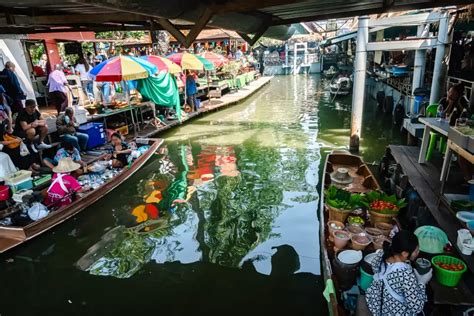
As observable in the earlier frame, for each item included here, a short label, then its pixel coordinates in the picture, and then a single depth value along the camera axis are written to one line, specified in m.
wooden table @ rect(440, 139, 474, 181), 5.39
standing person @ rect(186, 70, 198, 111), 16.69
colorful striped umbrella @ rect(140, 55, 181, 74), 12.30
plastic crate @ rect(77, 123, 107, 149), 10.78
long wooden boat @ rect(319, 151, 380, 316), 4.07
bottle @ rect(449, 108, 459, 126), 6.29
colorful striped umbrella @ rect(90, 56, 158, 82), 10.69
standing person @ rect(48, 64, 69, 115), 11.33
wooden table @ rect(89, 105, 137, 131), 11.97
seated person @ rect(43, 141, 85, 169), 8.42
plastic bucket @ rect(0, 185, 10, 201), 6.88
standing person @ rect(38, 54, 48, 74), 15.03
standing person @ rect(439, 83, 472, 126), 6.91
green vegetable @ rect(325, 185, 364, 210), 5.61
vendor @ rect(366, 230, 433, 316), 3.16
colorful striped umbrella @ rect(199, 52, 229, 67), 17.50
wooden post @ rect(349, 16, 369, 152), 9.93
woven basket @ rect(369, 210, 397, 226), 5.27
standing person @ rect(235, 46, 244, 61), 26.34
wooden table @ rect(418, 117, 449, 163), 6.38
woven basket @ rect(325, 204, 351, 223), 5.50
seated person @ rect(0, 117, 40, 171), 8.23
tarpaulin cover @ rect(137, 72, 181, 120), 13.27
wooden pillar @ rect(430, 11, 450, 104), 9.12
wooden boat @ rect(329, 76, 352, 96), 21.56
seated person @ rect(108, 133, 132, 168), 9.79
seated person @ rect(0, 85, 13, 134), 9.04
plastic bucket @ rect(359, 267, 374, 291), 4.00
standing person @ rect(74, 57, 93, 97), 13.88
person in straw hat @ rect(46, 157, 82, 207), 7.18
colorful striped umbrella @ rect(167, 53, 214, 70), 14.38
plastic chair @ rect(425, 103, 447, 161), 7.13
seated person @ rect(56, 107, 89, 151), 9.83
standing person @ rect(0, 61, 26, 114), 10.28
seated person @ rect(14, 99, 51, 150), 8.81
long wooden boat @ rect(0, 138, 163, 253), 6.29
